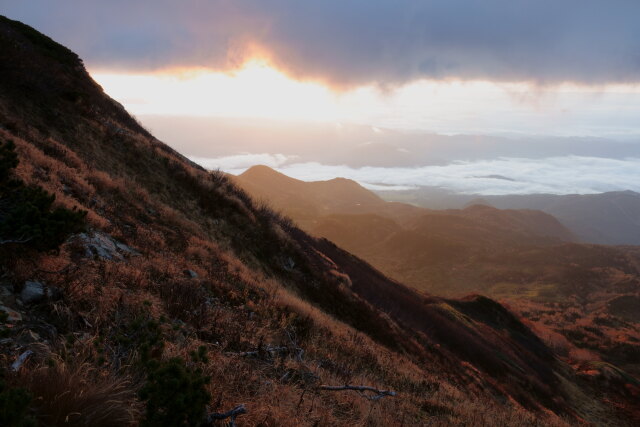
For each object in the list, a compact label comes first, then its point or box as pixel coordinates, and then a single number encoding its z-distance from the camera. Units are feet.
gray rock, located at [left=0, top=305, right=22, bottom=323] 12.23
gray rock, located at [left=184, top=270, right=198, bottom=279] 28.07
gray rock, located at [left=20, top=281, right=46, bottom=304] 13.94
